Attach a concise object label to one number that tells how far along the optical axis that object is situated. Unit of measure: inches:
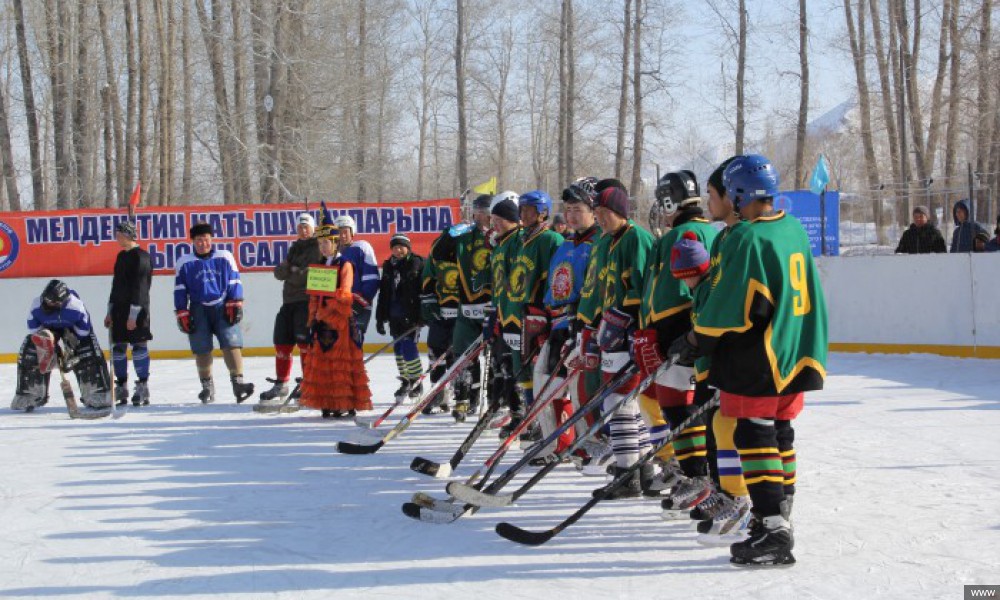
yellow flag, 418.3
